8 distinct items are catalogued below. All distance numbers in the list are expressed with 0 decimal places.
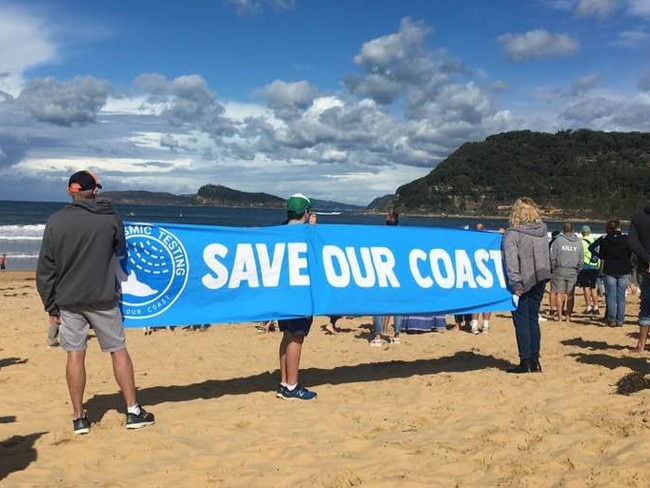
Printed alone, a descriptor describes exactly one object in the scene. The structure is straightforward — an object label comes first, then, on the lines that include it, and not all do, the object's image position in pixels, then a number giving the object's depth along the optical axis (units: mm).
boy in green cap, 5965
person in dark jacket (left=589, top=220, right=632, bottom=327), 11242
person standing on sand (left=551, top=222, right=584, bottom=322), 11664
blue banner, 5680
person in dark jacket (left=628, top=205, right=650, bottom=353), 7320
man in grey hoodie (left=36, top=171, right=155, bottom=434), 4727
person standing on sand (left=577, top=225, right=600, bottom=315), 13633
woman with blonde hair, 6648
